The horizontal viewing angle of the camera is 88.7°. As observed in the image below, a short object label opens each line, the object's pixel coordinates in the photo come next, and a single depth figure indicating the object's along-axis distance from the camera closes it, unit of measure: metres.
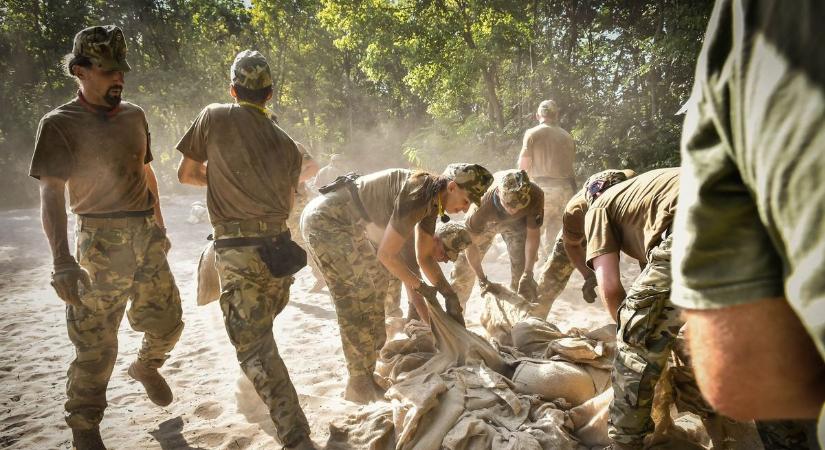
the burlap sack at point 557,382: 2.46
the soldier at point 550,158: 5.39
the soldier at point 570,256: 2.90
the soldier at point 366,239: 2.81
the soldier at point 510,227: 3.73
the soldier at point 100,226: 2.35
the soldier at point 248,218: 2.41
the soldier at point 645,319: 1.95
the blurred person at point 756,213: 0.47
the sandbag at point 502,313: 3.37
